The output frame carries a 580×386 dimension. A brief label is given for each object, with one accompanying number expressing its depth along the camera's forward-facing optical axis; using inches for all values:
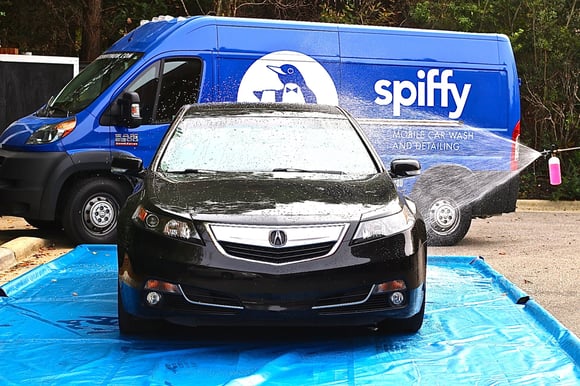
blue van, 451.5
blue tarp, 233.0
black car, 244.2
